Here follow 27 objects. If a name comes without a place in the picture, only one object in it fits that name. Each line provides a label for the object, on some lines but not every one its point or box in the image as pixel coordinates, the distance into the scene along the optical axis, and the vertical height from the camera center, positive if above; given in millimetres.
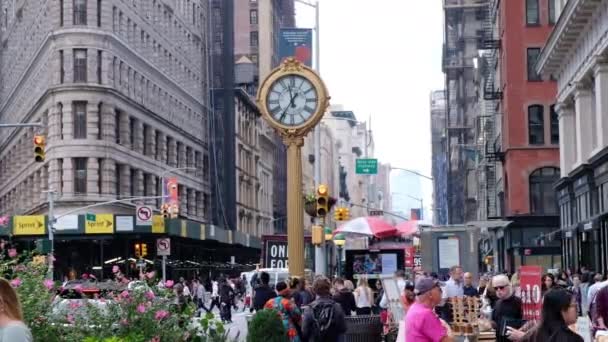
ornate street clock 22031 +3041
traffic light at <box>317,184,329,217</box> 26562 +1650
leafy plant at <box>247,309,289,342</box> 15414 -644
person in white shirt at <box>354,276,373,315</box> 25500 -489
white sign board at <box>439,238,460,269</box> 32281 +604
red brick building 63312 +7560
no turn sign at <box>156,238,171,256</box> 56759 +1439
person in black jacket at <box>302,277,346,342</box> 15859 -588
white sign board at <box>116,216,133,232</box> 66750 +3050
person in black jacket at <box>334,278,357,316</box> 22766 -419
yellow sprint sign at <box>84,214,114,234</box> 66125 +2956
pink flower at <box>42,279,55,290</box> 12617 -37
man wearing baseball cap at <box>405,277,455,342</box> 10602 -383
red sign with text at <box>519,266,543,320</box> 14922 -241
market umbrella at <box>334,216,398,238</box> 37656 +1516
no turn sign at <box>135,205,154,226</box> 64000 +3415
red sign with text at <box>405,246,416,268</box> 52962 +799
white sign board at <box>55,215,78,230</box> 66250 +3140
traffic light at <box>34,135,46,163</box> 36906 +3973
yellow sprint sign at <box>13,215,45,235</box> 64375 +2876
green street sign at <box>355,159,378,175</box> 84312 +7662
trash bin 19391 -864
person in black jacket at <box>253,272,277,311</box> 20734 -284
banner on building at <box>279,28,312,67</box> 31672 +6172
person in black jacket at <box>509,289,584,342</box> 8008 -309
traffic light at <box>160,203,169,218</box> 60906 +3475
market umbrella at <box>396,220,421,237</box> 40388 +1599
